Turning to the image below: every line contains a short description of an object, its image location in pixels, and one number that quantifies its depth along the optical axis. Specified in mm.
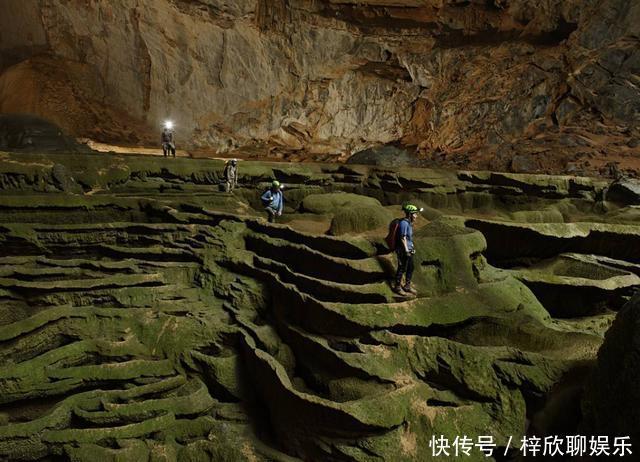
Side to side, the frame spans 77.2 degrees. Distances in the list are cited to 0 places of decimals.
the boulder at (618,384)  4246
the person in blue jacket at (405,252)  6738
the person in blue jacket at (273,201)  10328
